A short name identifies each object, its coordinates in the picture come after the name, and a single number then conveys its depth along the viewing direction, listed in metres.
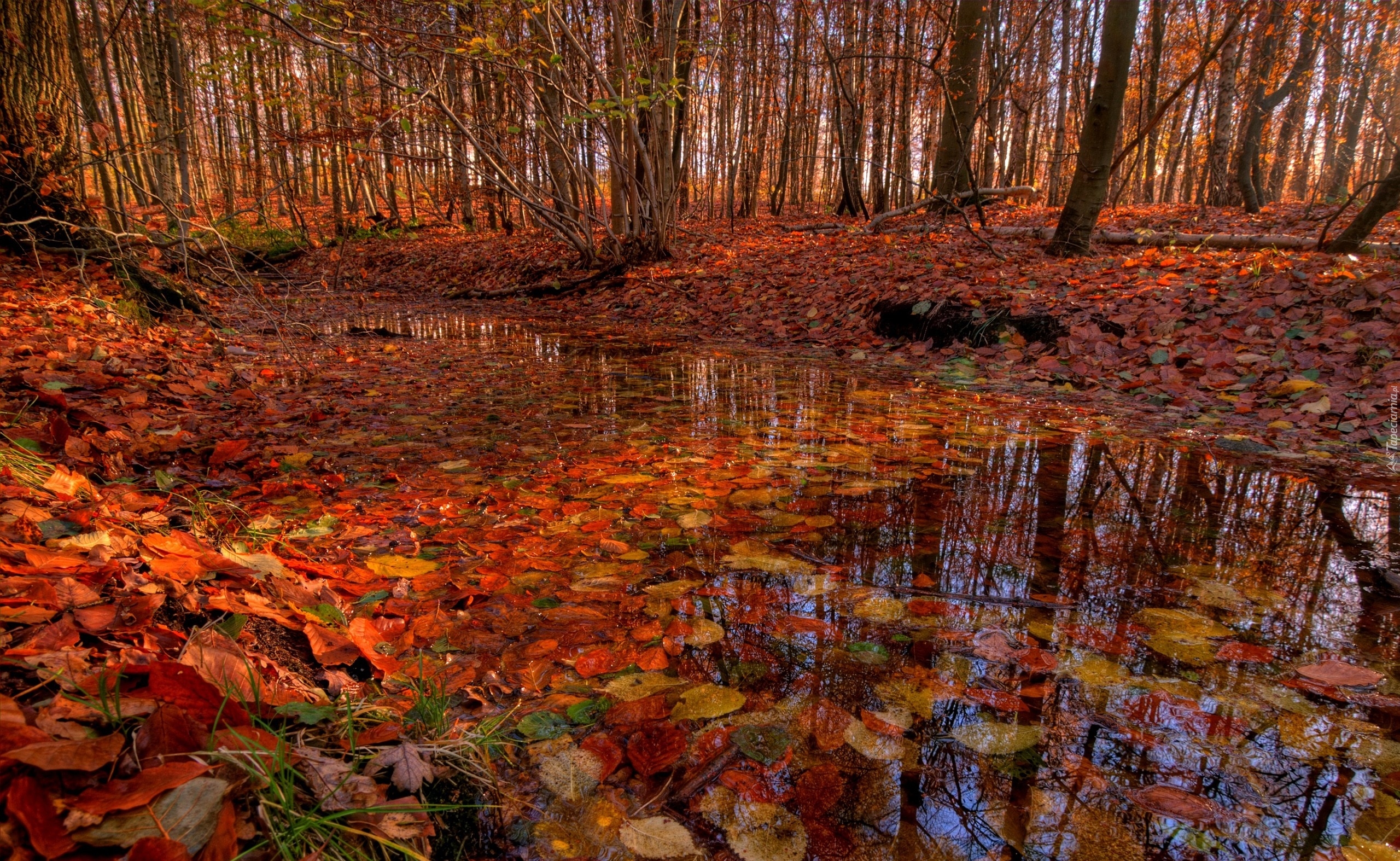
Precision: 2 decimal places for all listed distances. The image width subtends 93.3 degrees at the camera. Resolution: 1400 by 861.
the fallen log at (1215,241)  5.52
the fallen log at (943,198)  9.62
